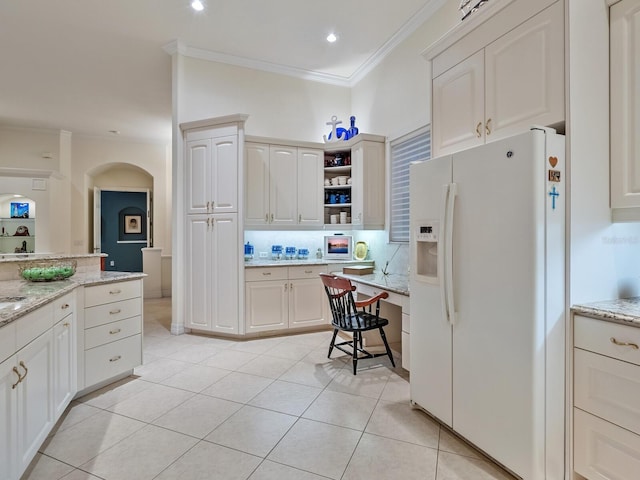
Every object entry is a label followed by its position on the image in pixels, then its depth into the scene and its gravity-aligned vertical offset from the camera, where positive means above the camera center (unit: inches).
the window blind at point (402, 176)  149.4 +30.2
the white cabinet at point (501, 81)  66.1 +35.6
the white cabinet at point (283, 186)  167.5 +27.4
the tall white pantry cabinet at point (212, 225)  156.9 +7.0
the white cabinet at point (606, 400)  55.7 -27.6
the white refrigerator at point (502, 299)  62.9 -12.2
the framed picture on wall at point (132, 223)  311.5 +15.0
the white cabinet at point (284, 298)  159.5 -27.9
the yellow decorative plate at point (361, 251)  181.5 -5.9
